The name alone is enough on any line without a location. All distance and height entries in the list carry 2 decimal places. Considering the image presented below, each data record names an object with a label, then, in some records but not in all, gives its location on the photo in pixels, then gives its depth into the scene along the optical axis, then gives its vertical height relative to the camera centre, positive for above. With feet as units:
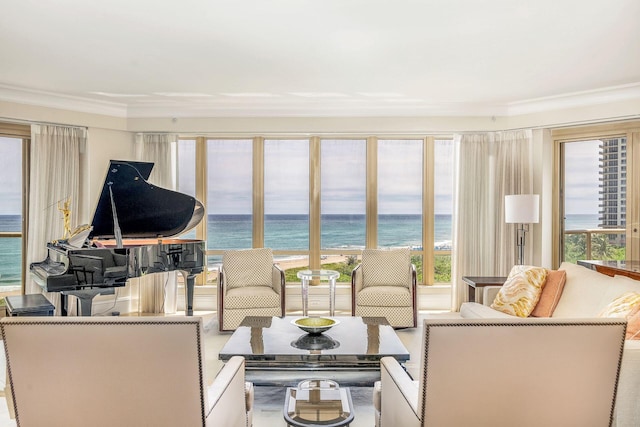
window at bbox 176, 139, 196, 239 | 20.62 +2.16
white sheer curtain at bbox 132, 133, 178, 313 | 19.21 +1.46
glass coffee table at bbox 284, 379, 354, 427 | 7.35 -3.21
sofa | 7.00 -2.03
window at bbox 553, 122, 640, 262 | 17.38 +0.95
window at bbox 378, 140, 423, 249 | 20.95 +1.48
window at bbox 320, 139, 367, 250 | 20.77 +1.15
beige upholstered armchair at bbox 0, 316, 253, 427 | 5.61 -1.92
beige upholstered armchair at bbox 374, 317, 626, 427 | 5.68 -1.91
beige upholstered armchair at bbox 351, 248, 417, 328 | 15.99 -2.56
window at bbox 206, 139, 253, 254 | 20.83 +1.11
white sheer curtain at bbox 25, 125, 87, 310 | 17.06 +1.10
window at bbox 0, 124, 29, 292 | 17.21 +0.30
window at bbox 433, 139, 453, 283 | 20.99 +1.02
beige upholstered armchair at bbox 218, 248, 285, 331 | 15.49 -2.58
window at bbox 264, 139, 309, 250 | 20.86 +1.27
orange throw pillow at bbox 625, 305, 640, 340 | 7.80 -1.83
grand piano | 12.70 -1.02
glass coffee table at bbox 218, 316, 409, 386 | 9.67 -2.92
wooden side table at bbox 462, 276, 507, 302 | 14.49 -2.10
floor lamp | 16.67 +0.29
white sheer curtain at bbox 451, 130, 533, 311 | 19.17 +0.35
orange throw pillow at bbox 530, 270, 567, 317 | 11.28 -1.91
